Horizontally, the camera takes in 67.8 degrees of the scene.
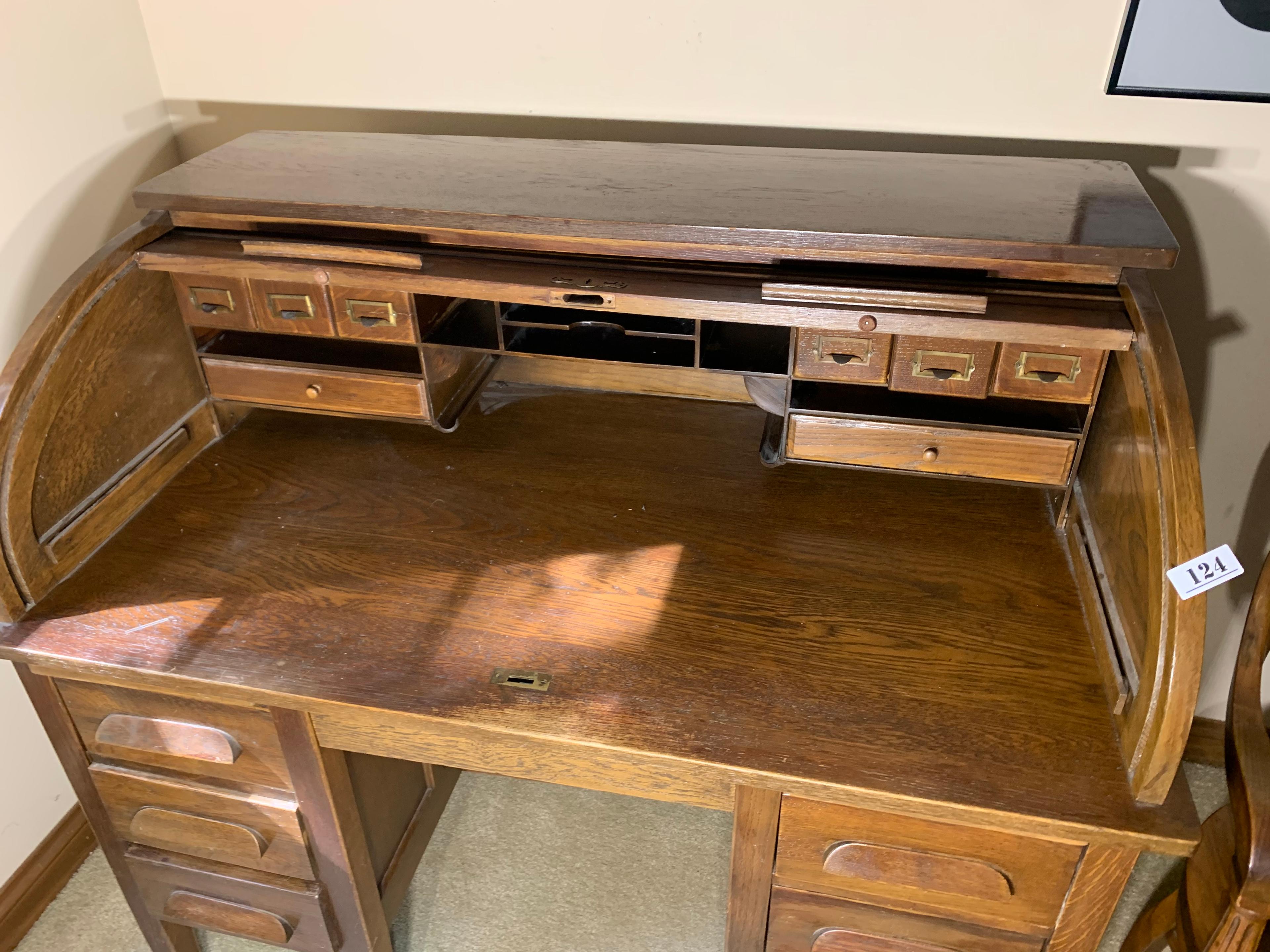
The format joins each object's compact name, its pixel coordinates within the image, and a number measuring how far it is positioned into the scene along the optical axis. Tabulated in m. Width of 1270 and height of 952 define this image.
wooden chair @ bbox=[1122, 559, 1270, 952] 1.08
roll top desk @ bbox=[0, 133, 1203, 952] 1.07
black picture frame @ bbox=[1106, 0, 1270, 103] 1.34
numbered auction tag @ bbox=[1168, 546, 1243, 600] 0.90
